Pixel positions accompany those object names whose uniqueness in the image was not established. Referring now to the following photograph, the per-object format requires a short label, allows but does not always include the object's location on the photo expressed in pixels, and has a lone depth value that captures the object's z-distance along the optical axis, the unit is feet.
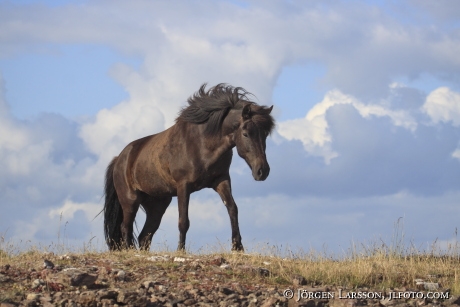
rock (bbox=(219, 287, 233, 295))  56.70
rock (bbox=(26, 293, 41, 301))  52.86
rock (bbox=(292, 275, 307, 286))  63.86
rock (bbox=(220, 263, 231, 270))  66.08
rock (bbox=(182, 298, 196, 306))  53.67
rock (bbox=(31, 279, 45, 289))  56.18
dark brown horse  85.97
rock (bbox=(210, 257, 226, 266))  67.60
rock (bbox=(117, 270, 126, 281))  59.67
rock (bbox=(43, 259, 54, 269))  61.88
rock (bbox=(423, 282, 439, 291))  67.29
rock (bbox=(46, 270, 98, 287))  56.39
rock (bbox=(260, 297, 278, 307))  54.39
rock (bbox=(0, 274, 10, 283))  57.60
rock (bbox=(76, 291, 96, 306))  52.65
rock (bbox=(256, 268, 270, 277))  65.75
